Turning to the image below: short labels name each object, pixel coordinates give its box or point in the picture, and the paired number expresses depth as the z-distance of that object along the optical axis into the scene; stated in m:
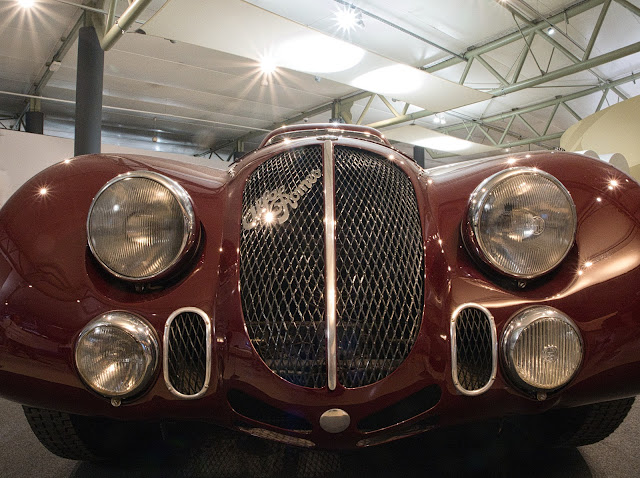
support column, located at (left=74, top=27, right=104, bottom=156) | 5.58
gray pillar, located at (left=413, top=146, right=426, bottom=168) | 12.40
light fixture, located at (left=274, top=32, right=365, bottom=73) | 4.76
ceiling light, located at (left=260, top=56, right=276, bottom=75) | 7.23
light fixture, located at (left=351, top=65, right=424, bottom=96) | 5.64
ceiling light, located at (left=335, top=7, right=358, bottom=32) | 5.59
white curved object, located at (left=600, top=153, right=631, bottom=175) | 3.69
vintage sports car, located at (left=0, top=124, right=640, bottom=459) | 1.00
